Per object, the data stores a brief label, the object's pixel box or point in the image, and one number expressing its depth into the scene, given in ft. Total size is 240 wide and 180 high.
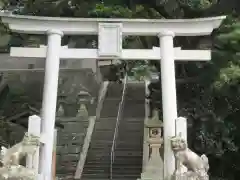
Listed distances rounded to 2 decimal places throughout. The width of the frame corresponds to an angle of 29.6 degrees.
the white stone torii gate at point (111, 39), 24.08
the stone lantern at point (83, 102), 39.76
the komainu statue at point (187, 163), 21.27
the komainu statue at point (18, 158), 20.93
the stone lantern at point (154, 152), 27.53
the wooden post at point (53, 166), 24.95
